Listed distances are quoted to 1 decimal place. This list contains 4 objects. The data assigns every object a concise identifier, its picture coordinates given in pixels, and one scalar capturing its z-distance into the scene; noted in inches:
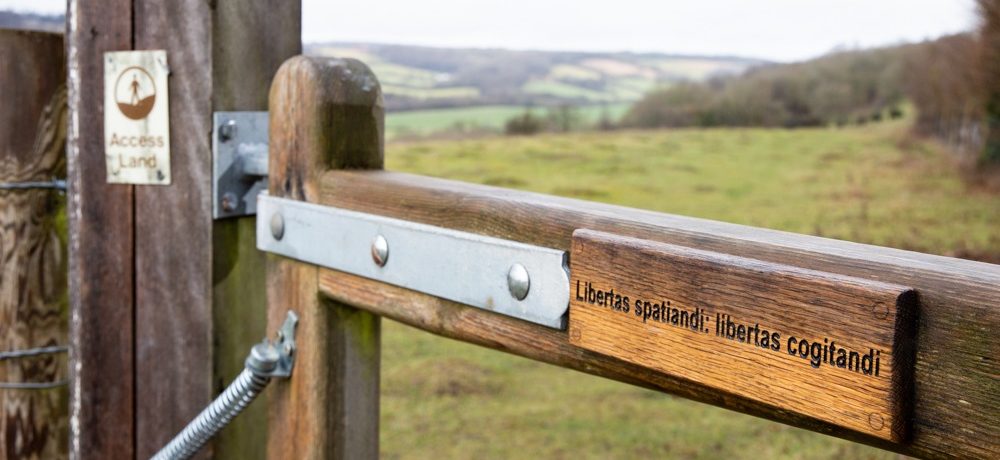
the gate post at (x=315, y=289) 47.5
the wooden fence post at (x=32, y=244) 66.0
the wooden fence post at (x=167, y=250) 53.6
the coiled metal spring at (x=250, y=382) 49.3
